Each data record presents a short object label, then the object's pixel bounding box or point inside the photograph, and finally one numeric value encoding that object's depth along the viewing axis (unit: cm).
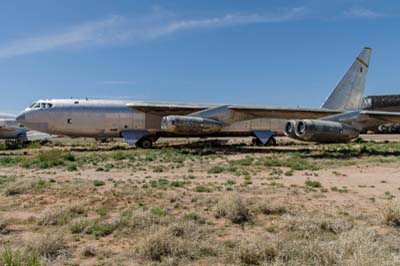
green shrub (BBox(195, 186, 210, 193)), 1076
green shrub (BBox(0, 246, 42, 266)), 443
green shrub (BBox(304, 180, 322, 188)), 1162
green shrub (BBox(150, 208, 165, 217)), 773
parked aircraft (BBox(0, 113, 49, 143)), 3494
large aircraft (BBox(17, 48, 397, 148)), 2447
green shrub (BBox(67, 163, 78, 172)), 1619
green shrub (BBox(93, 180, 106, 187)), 1175
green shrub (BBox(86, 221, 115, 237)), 657
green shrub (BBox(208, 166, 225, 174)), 1531
